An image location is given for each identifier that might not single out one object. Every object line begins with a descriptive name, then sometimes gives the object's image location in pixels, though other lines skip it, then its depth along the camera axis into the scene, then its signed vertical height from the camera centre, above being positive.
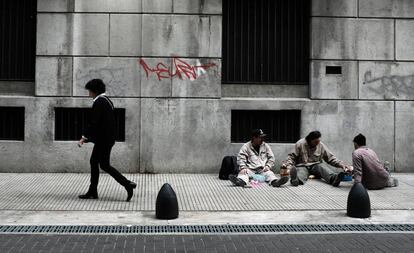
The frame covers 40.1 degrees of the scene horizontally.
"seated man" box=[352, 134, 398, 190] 10.27 -0.68
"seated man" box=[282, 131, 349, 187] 11.30 -0.59
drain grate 7.27 -1.32
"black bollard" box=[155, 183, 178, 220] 7.91 -1.07
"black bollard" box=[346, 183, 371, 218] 8.09 -1.03
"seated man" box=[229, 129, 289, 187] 11.26 -0.57
